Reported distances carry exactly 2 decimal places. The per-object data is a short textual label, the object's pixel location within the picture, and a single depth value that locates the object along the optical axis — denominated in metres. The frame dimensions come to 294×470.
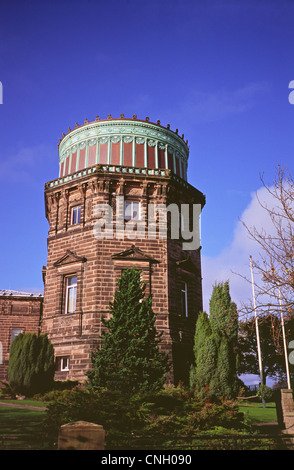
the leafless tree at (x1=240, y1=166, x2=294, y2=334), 12.62
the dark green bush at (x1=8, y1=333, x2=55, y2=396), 21.11
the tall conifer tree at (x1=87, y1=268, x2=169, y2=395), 15.95
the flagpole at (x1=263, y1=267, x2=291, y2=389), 13.04
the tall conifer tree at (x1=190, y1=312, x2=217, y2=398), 21.39
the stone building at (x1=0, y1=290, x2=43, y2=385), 38.03
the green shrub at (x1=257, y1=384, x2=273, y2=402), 27.66
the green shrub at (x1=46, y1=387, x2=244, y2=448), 11.89
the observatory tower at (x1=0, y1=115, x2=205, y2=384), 25.42
